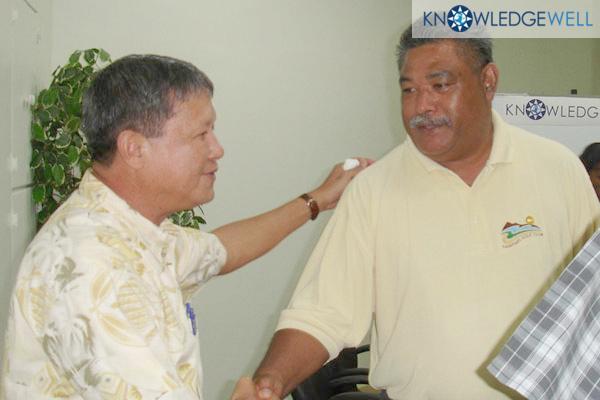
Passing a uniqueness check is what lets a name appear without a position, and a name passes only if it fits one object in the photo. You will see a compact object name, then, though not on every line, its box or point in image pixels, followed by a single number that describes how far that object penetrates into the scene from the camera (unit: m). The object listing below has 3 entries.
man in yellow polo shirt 1.84
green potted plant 3.29
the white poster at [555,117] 3.65
